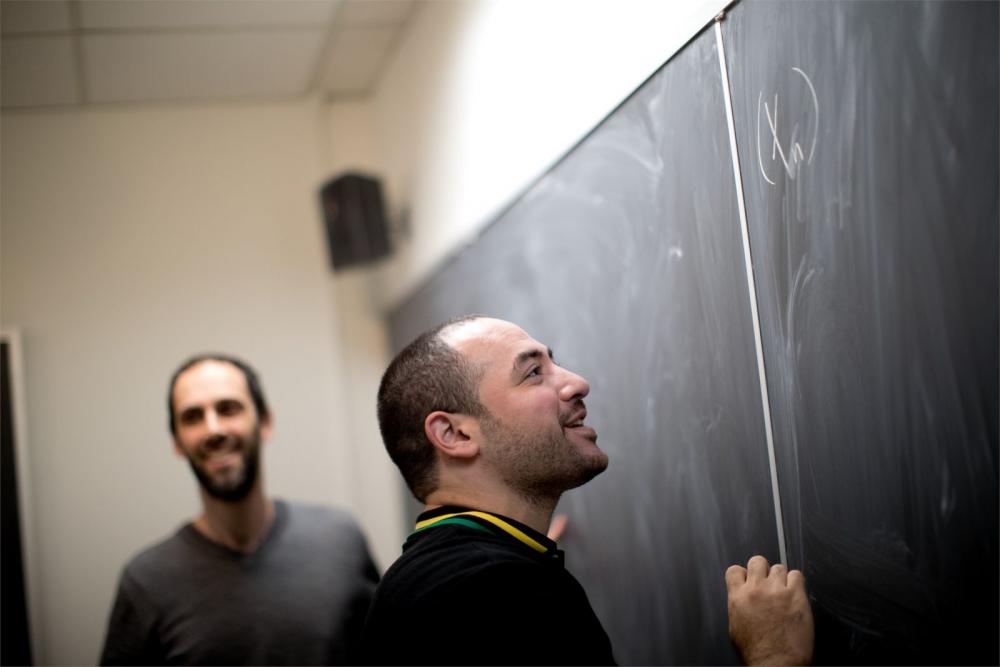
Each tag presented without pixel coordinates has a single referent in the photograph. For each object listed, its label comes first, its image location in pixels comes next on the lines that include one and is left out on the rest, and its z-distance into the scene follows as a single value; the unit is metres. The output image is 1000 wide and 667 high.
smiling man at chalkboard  1.15
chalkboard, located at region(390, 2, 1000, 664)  1.03
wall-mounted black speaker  3.28
